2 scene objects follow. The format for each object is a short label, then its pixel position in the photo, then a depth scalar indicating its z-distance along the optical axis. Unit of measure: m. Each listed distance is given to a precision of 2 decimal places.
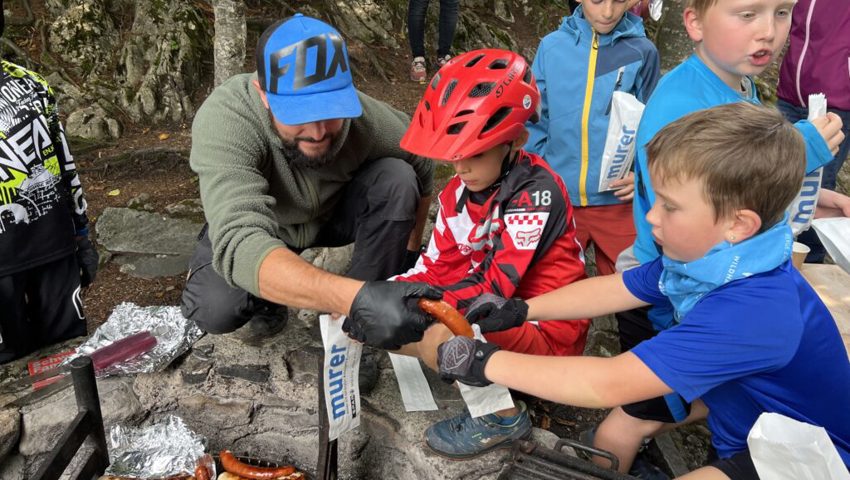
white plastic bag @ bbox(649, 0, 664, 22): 3.83
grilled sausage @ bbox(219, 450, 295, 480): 2.56
